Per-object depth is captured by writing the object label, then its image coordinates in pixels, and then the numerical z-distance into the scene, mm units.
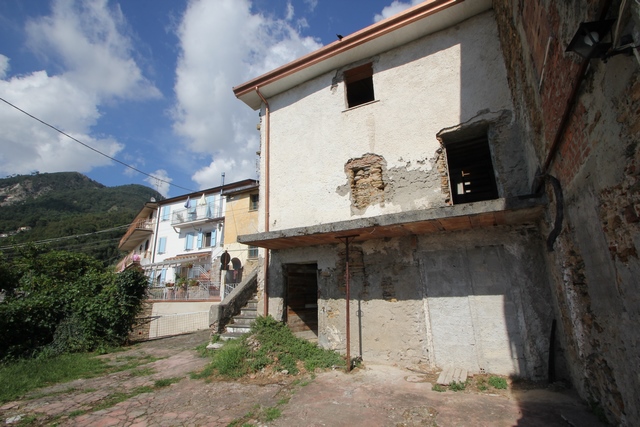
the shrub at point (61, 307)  8039
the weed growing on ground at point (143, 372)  6501
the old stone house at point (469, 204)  2637
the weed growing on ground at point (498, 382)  4786
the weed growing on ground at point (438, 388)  4801
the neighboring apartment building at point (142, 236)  32031
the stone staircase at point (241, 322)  8258
